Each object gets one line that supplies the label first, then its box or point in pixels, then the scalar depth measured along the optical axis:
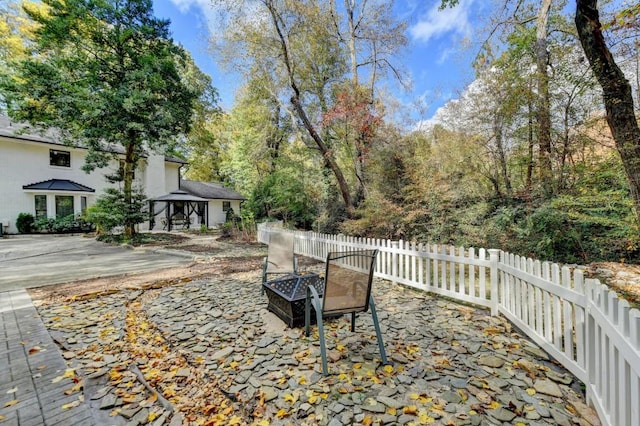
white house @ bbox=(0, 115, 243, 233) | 15.20
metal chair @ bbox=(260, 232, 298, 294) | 4.59
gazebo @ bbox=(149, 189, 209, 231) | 18.89
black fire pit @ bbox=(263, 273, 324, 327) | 3.42
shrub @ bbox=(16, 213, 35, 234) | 15.20
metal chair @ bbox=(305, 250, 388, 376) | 2.64
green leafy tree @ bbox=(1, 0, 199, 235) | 10.45
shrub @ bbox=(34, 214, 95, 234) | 15.71
